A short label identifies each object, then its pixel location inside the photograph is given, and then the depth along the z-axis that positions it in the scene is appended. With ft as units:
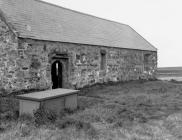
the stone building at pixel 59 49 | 36.35
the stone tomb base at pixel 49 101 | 21.42
